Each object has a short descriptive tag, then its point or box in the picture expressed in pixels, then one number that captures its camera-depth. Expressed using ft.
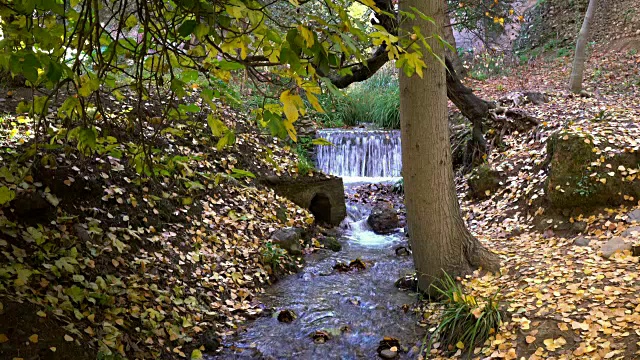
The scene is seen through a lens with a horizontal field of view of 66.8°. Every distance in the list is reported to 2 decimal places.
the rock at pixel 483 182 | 24.26
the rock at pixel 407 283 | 17.51
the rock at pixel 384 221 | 27.58
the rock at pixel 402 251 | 22.44
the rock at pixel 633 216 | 16.29
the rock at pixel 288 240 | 20.67
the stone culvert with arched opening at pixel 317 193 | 25.62
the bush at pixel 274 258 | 19.22
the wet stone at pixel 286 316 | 15.56
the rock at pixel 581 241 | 16.10
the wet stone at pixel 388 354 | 13.29
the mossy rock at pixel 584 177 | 17.84
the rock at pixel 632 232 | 14.68
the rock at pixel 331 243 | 23.43
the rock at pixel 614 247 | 14.23
